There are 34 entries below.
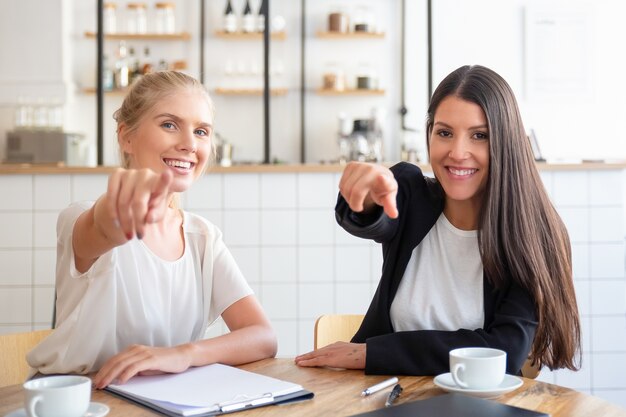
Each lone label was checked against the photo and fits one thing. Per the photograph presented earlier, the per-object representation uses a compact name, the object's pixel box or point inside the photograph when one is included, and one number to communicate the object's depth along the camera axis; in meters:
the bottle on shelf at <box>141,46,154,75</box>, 5.61
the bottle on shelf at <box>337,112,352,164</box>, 5.29
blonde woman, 1.31
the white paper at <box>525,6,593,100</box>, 5.60
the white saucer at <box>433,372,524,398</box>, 1.11
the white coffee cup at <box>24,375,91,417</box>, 0.95
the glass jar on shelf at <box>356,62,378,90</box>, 5.62
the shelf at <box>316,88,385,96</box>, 5.61
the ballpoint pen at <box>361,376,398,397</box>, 1.17
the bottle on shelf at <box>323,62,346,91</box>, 5.67
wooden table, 1.08
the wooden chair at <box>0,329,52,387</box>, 1.64
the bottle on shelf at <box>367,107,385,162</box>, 5.16
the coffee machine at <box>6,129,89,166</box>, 4.87
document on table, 1.07
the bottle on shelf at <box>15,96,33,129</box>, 5.21
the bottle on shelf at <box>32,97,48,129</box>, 5.25
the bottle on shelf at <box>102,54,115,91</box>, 5.52
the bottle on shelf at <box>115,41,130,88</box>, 5.49
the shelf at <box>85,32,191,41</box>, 5.60
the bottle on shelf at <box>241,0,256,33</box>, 5.62
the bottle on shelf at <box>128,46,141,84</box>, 5.55
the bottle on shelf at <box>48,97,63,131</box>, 5.27
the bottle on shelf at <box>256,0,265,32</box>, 5.63
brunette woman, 1.43
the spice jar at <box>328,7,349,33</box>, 5.62
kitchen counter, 3.11
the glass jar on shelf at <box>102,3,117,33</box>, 5.65
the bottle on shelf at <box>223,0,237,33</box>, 5.63
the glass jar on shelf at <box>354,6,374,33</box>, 5.64
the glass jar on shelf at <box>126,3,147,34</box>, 5.64
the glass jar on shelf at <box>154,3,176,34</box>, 5.67
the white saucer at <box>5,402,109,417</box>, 0.99
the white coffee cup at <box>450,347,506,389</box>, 1.12
